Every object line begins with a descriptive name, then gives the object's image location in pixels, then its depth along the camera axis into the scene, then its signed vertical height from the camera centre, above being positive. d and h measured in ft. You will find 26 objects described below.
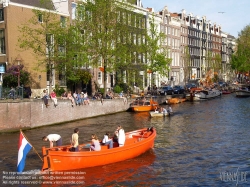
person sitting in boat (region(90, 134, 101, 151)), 68.49 -11.70
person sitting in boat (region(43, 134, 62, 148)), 67.13 -10.24
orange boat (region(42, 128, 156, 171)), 62.34 -13.35
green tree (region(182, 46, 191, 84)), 297.12 +12.40
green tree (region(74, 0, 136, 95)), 151.74 +19.92
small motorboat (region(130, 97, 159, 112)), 157.79 -10.78
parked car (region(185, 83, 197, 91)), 252.62 -4.87
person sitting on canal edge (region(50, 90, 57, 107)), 117.88 -5.25
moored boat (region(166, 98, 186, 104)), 192.85 -10.99
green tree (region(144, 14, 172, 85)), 199.72 +11.31
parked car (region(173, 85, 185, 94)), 221.05 -6.30
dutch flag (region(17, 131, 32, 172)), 59.67 -11.07
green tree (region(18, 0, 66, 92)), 135.64 +15.43
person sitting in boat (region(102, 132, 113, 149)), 73.41 -11.81
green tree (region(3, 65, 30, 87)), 133.18 +1.47
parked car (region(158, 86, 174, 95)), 208.95 -6.16
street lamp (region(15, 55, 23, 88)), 142.66 +7.84
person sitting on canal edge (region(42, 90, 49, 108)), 114.01 -5.95
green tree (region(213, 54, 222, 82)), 358.53 +12.06
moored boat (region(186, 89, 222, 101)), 215.43 -9.18
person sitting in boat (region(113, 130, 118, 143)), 76.94 -11.61
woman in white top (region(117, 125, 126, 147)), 74.08 -11.06
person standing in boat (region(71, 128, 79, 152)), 66.74 -10.69
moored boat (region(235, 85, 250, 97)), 236.22 -8.90
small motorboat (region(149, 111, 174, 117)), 138.92 -12.60
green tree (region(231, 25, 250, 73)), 342.91 +22.87
